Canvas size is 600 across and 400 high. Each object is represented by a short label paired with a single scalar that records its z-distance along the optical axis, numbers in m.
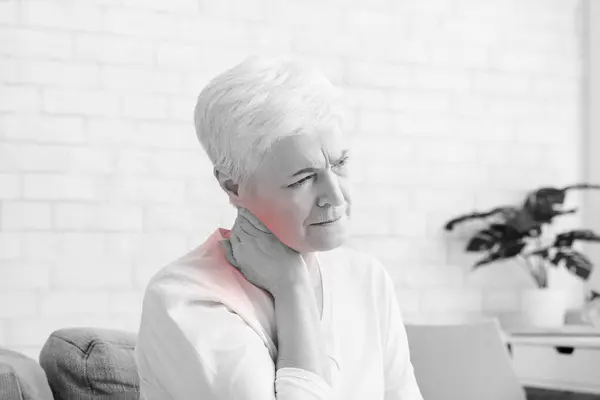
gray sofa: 2.02
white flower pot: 4.10
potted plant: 4.07
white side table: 3.55
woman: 1.37
